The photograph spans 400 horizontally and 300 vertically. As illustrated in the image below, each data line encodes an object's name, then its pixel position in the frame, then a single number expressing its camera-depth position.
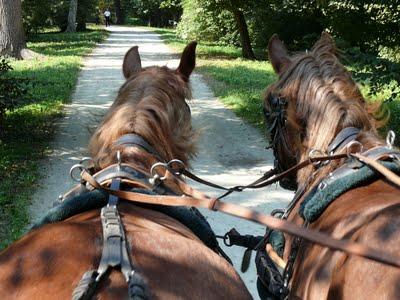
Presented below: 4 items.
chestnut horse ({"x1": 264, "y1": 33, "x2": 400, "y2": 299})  2.08
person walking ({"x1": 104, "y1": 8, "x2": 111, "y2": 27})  54.56
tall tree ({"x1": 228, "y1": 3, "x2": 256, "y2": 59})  23.44
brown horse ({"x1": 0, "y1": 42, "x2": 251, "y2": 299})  1.83
